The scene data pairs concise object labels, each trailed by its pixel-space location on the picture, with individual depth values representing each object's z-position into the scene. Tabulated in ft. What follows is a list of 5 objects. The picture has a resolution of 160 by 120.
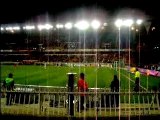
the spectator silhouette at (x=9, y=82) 44.13
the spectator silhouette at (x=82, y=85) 38.17
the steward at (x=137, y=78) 62.33
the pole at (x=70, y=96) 31.43
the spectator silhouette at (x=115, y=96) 34.33
